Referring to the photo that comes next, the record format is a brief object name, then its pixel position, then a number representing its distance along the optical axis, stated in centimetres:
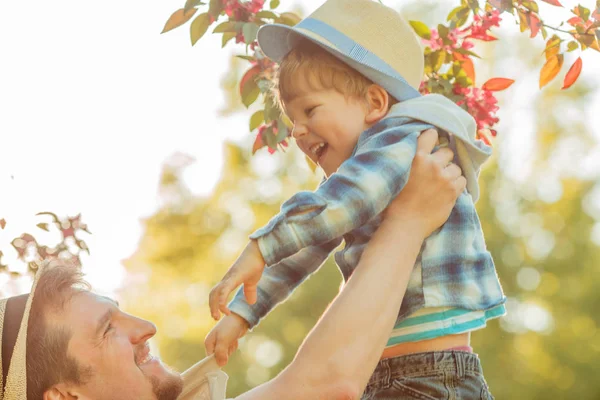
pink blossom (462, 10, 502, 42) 325
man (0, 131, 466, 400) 197
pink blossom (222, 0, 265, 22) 315
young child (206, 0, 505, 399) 204
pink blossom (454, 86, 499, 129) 318
